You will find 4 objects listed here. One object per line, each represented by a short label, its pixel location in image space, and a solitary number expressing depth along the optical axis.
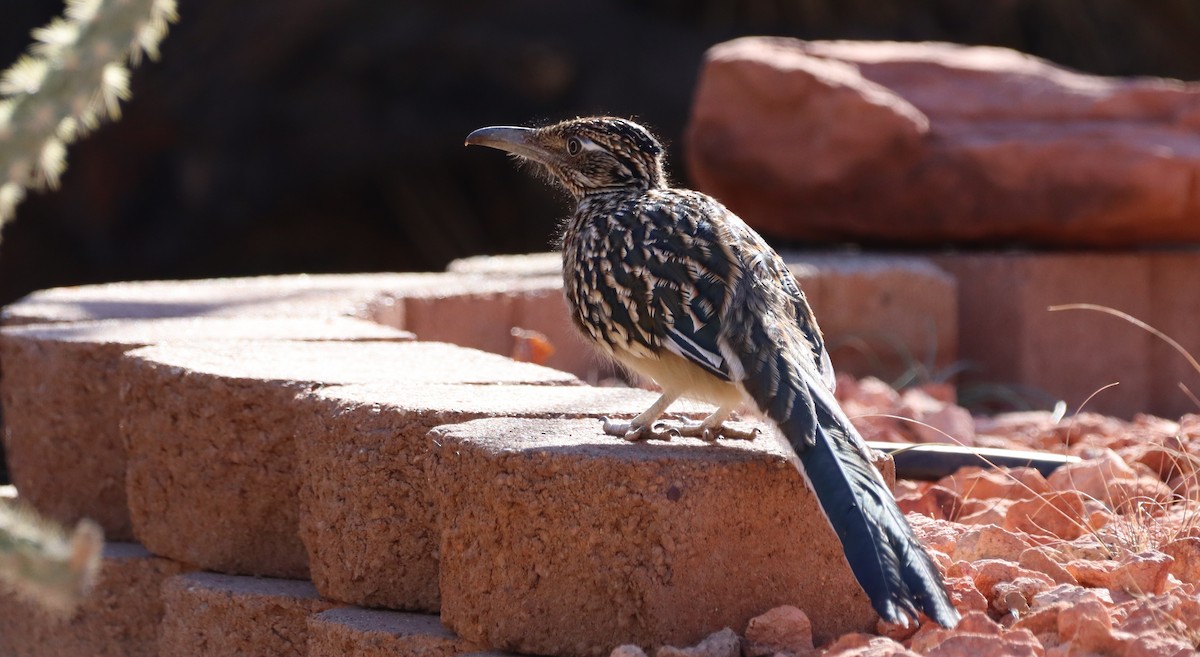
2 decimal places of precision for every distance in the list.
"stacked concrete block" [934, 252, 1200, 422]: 12.92
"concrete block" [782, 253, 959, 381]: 12.31
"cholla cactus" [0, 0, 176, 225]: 6.07
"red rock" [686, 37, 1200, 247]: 12.75
